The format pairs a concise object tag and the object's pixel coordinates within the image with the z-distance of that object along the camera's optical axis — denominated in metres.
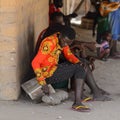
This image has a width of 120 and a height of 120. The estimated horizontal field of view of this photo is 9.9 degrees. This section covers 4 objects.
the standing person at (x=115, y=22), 12.05
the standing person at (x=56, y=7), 12.80
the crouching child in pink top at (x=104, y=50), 12.03
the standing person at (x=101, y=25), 12.50
